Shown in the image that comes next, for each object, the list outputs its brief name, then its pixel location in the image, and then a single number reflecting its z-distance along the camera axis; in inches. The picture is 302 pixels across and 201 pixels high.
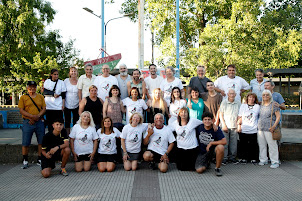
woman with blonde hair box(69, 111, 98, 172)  255.0
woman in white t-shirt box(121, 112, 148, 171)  258.8
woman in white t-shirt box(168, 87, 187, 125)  280.5
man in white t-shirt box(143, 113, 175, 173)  255.9
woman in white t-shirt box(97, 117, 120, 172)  257.4
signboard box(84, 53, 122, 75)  413.7
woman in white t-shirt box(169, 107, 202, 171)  254.1
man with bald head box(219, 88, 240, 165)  279.6
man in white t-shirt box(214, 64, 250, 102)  302.7
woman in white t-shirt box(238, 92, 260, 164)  280.0
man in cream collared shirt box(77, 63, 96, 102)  291.9
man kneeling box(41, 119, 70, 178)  238.8
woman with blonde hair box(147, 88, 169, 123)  285.8
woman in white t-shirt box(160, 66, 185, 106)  297.6
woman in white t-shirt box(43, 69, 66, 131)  281.1
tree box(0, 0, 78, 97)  1057.5
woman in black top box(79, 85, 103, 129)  275.9
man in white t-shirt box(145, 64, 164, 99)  307.5
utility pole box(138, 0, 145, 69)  462.0
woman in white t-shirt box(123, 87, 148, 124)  280.1
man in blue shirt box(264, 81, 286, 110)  284.7
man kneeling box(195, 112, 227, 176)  246.0
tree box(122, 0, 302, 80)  643.5
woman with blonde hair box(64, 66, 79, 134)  290.8
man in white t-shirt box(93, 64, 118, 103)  295.9
